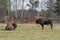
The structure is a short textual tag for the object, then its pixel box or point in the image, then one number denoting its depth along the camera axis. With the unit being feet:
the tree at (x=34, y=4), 270.05
